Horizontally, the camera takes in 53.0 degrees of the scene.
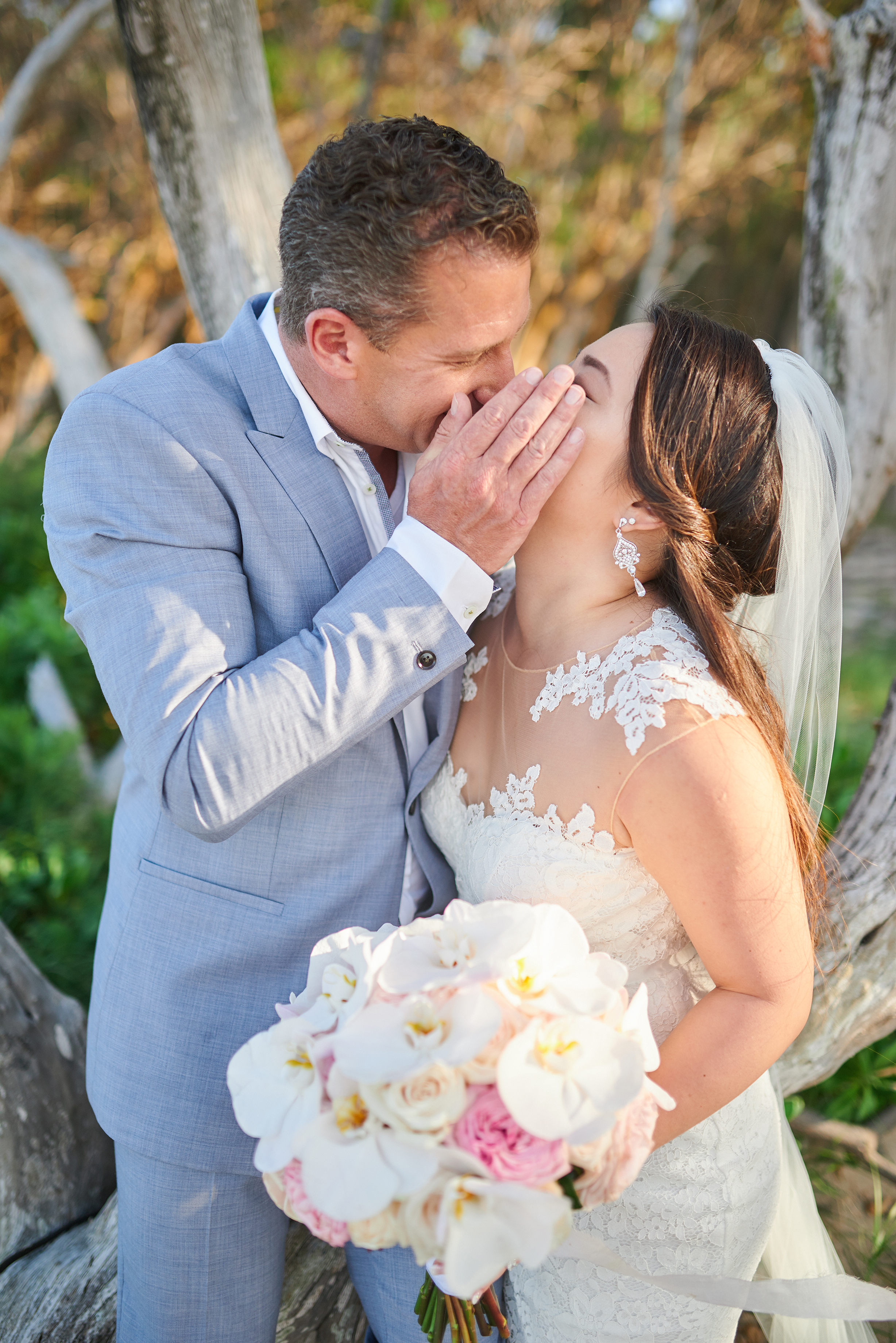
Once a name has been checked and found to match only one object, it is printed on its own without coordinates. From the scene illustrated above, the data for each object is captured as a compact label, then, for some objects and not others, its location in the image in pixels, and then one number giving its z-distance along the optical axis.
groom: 1.50
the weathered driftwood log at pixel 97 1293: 1.99
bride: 1.52
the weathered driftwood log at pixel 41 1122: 2.12
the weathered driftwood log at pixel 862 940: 2.23
